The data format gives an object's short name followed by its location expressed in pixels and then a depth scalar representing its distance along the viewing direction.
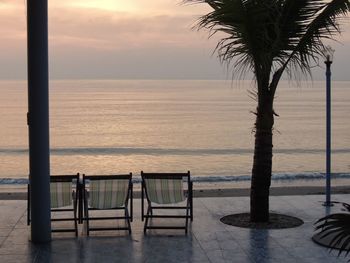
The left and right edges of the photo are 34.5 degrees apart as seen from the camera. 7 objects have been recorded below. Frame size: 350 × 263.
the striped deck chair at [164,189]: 7.40
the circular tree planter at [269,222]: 7.76
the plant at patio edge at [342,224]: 2.43
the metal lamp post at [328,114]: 8.49
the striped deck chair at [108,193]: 7.20
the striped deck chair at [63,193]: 7.14
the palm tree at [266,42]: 7.23
